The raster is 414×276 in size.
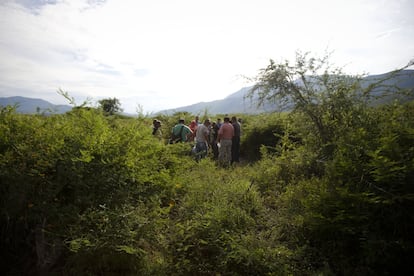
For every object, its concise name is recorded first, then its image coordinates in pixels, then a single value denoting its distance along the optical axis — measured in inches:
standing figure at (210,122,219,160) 417.7
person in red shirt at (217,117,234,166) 361.4
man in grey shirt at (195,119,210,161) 341.7
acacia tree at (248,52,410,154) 206.8
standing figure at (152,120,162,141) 319.0
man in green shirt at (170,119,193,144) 332.2
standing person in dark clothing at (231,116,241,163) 400.2
